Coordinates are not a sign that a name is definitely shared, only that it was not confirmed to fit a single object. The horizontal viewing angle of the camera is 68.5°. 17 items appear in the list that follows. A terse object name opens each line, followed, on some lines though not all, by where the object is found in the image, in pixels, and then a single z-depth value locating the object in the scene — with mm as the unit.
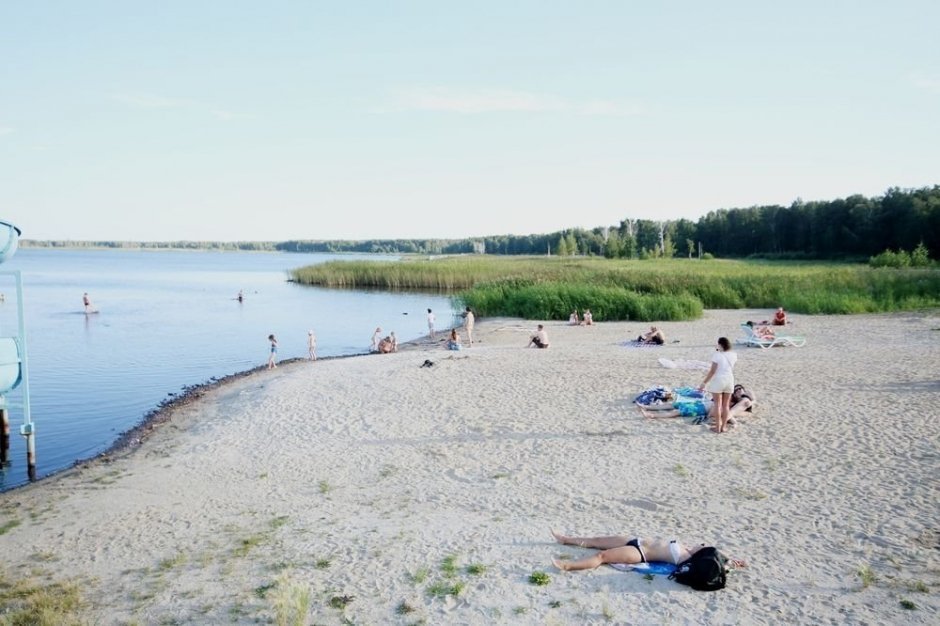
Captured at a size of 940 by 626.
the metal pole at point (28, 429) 12547
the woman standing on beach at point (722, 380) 11734
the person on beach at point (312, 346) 25458
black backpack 6473
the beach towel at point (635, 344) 22719
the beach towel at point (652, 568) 6832
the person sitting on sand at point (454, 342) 23188
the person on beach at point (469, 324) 25906
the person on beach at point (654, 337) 22828
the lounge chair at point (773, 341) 21516
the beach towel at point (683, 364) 17881
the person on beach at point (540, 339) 22875
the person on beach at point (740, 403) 12617
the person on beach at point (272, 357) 23266
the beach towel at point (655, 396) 13891
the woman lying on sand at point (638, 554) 6922
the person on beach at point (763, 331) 21719
